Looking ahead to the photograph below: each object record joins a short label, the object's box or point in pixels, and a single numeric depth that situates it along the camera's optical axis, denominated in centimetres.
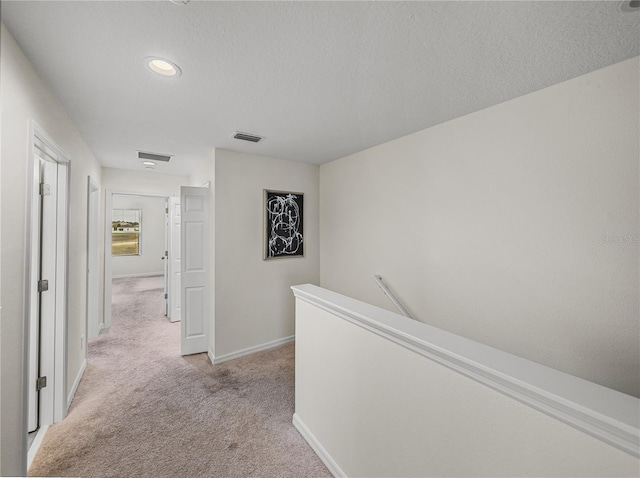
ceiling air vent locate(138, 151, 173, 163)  329
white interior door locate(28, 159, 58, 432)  196
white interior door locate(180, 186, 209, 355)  320
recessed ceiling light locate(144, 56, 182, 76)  147
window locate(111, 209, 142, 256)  798
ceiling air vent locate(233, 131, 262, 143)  259
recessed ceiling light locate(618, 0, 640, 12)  111
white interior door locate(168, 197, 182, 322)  427
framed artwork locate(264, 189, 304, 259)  339
